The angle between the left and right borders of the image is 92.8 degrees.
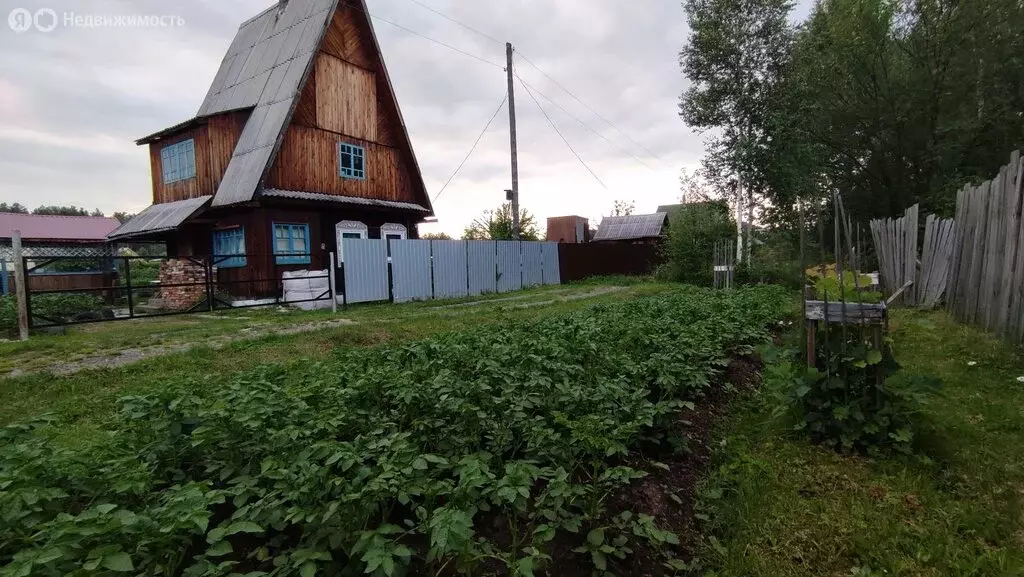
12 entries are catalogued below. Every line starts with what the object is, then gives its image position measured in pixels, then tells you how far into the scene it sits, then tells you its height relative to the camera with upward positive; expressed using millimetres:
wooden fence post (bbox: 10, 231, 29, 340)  6488 -299
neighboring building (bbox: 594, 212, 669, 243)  31517 +1677
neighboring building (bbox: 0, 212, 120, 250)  25688 +2294
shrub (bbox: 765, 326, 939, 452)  2734 -883
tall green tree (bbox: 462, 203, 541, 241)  23016 +1432
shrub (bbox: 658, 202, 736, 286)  15727 +372
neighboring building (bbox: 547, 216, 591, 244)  36750 +1922
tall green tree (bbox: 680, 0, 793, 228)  16750 +6402
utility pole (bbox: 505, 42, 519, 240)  16016 +3182
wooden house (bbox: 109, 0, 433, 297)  12523 +3021
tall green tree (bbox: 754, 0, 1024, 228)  13023 +4210
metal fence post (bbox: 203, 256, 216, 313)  9492 -325
